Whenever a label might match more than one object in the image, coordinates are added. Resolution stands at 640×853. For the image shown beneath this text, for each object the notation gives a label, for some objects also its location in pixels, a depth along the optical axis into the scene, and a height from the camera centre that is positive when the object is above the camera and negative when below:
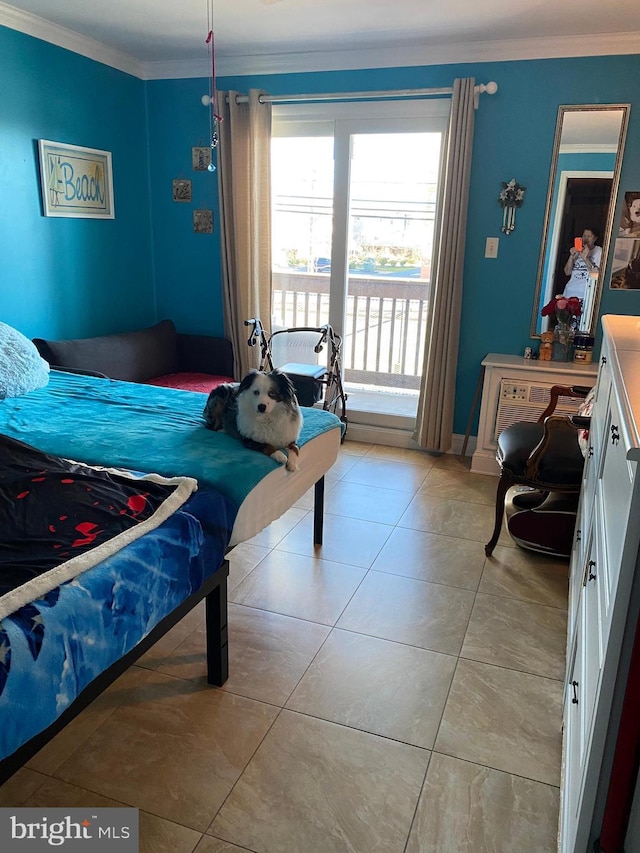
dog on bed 2.33 -0.60
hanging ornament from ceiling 4.00 +0.93
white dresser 1.09 -0.71
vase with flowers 3.87 -0.34
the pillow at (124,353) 3.78 -0.68
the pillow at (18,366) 3.06 -0.61
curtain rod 3.75 +1.01
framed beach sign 3.86 +0.41
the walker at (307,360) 4.23 -0.77
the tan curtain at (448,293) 3.84 -0.22
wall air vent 3.84 -0.84
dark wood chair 2.70 -0.84
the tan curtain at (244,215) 4.29 +0.26
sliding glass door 4.19 +0.17
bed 1.31 -0.79
